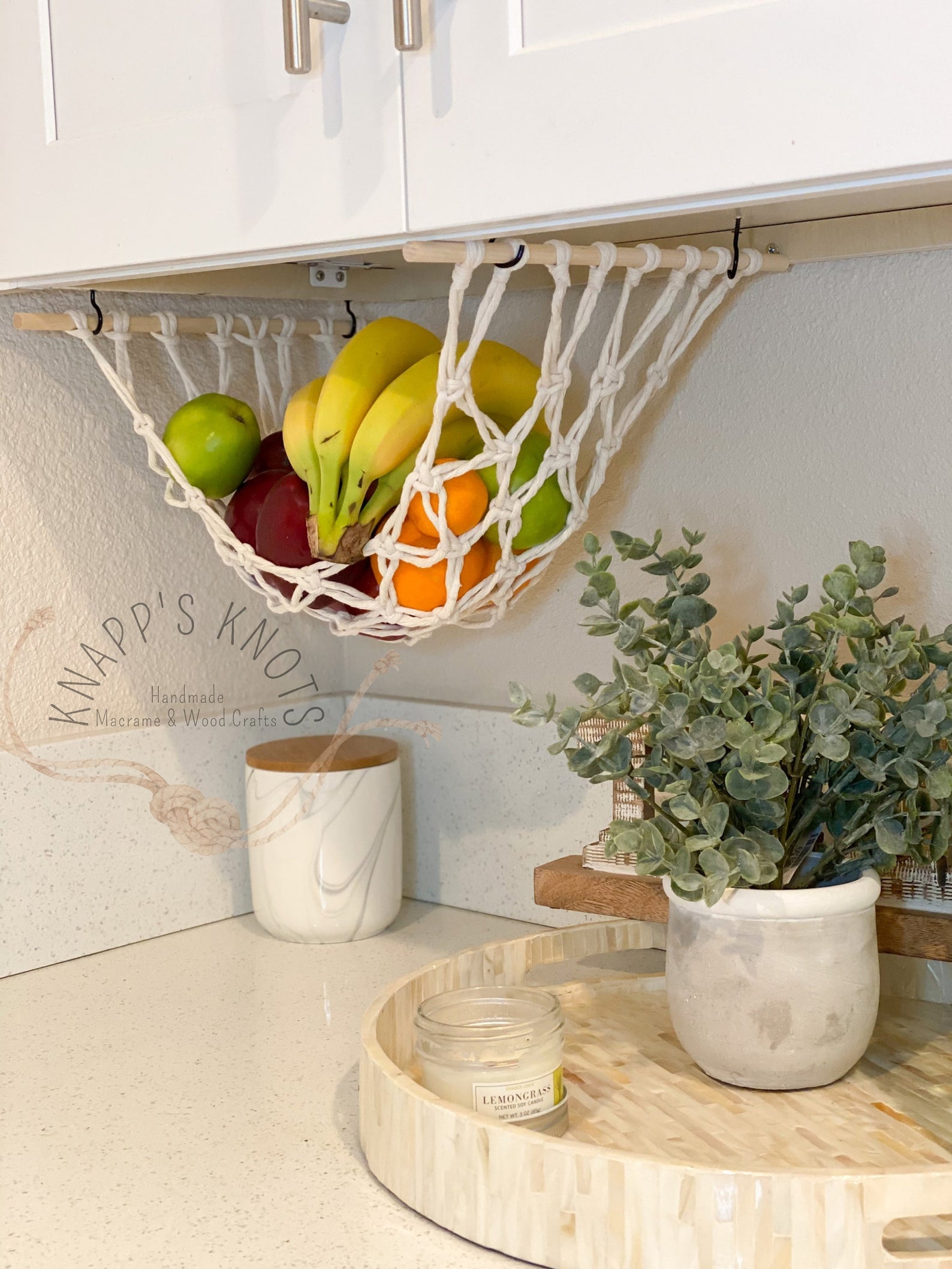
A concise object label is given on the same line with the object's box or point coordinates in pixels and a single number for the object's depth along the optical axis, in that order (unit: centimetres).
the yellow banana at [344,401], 88
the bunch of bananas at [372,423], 87
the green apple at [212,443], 98
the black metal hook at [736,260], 88
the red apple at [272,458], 100
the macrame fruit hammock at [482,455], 79
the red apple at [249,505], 97
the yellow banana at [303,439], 90
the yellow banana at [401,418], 86
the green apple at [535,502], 90
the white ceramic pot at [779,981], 71
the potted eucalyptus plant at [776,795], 70
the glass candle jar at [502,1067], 70
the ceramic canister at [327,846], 110
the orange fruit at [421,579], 89
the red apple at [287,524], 92
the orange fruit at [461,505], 86
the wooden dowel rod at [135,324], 97
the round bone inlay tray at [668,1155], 59
